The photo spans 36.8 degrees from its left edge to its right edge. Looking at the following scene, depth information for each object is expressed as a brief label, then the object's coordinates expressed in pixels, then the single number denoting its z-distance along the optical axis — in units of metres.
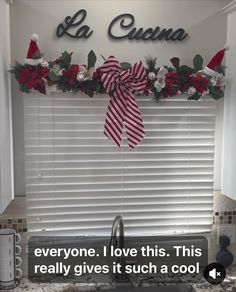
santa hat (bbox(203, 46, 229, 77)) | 1.74
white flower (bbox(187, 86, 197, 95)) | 1.76
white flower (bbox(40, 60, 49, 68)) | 1.66
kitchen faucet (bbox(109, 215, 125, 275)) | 1.73
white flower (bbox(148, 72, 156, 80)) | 1.72
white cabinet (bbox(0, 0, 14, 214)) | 1.56
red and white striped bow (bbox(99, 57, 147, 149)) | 1.69
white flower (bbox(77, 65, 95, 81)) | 1.67
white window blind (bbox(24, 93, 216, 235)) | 1.80
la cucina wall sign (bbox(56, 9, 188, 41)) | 1.78
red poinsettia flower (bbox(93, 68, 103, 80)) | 1.70
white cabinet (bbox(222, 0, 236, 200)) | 1.75
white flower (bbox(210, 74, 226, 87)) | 1.75
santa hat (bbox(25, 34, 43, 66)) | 1.65
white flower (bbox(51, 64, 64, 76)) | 1.68
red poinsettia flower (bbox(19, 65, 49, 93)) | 1.65
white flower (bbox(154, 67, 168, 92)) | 1.72
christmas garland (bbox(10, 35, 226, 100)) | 1.67
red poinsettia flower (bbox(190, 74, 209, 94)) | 1.75
